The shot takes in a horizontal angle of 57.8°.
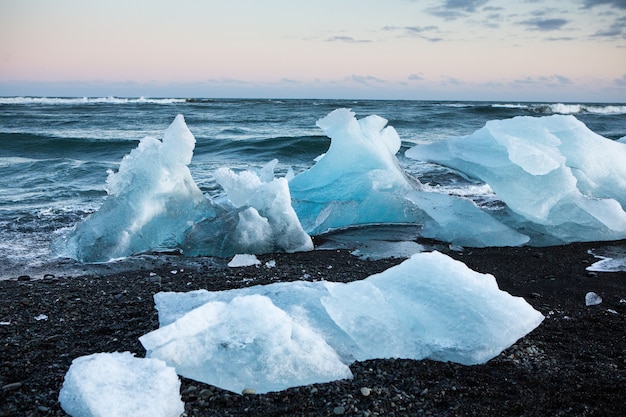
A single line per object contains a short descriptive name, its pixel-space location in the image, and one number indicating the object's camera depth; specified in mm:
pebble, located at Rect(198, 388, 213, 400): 2266
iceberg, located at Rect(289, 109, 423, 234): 5930
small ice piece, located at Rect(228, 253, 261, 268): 4403
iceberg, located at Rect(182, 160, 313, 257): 4828
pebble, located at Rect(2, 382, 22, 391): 2314
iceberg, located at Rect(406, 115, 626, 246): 4914
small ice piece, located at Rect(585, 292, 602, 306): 3484
